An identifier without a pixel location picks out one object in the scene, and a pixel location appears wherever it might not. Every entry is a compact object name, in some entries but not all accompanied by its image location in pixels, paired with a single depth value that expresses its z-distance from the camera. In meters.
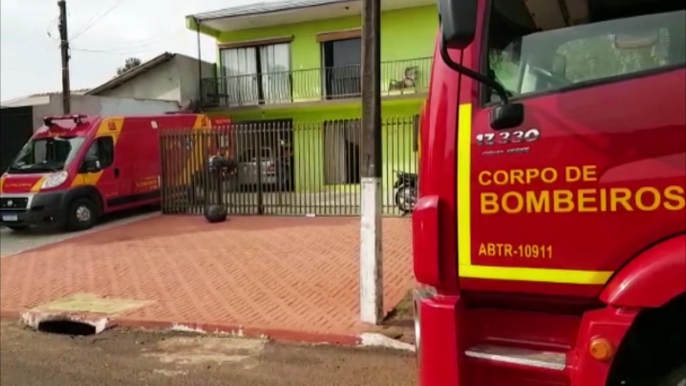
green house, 16.12
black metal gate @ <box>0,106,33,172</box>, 18.09
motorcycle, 13.21
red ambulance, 12.93
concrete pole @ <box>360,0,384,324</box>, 5.62
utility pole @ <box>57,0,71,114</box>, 14.09
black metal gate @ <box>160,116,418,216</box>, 14.29
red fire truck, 2.17
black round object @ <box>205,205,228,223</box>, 13.55
